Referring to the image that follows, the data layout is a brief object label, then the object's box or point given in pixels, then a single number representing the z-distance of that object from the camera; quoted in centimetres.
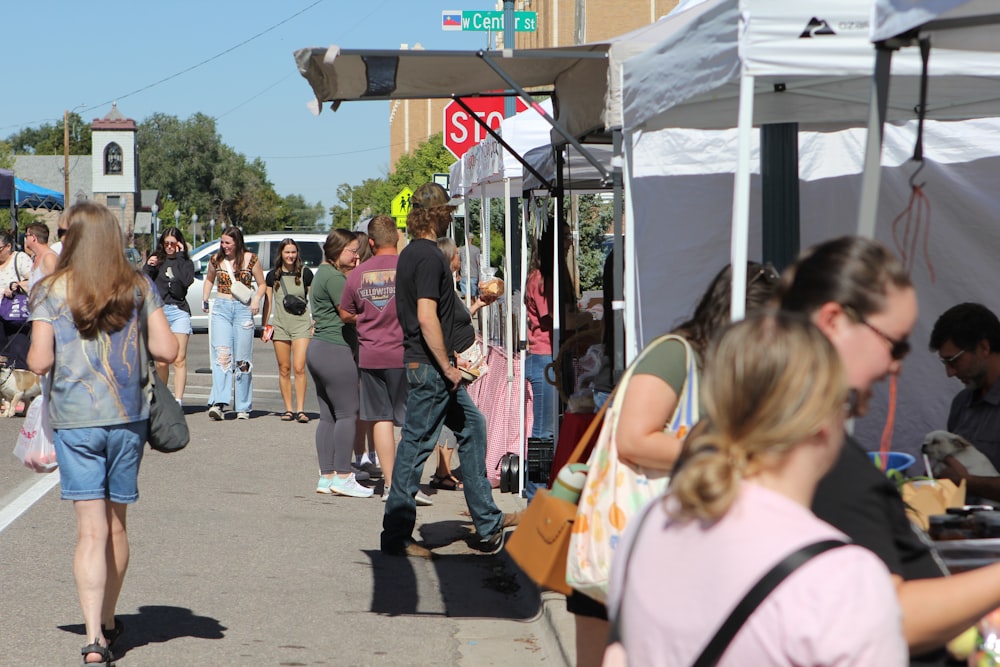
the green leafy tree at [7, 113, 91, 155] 13925
